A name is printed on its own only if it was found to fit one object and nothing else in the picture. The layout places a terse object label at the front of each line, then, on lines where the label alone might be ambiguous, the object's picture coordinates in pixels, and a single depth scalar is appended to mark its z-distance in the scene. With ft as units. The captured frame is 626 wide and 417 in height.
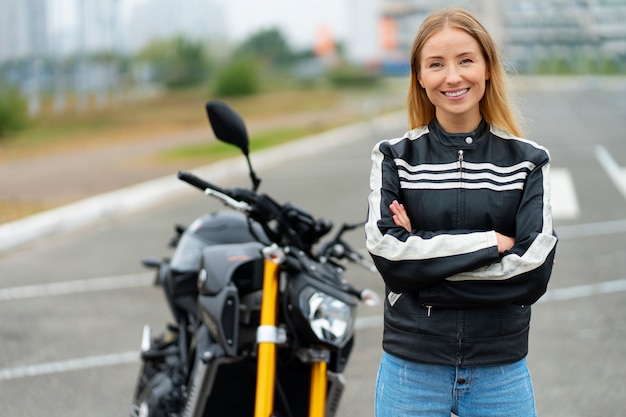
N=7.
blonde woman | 8.59
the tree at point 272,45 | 343.46
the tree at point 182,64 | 192.75
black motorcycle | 10.69
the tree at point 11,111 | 91.20
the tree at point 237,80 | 158.51
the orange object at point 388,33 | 415.64
